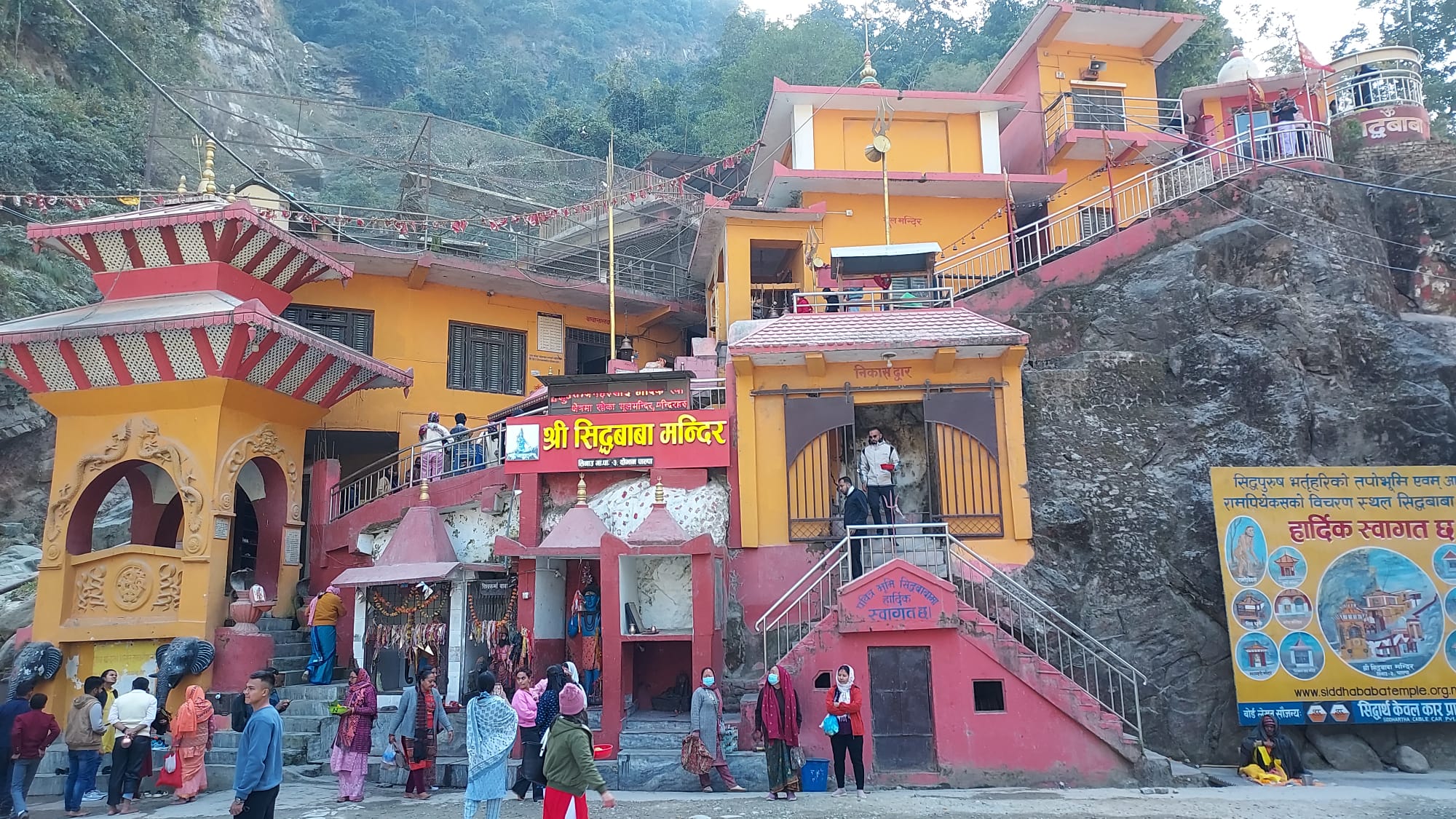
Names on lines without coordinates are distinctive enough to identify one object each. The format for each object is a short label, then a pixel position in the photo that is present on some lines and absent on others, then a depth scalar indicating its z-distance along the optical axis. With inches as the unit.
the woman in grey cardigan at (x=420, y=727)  424.5
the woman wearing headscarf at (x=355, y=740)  426.9
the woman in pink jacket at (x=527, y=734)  413.1
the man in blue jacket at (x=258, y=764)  260.8
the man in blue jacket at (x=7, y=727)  396.2
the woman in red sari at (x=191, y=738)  451.8
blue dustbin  434.6
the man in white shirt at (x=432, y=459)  658.2
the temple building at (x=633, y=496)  463.2
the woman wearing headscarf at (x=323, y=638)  569.6
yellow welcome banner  506.6
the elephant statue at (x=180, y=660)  532.4
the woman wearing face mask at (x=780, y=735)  416.8
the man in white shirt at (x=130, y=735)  432.8
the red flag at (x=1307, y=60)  869.8
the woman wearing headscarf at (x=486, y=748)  314.0
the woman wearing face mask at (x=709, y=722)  432.5
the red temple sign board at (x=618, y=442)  582.6
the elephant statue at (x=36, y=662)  537.8
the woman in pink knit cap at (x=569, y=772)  271.7
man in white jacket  548.1
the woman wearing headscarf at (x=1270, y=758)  474.0
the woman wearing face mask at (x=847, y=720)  424.5
